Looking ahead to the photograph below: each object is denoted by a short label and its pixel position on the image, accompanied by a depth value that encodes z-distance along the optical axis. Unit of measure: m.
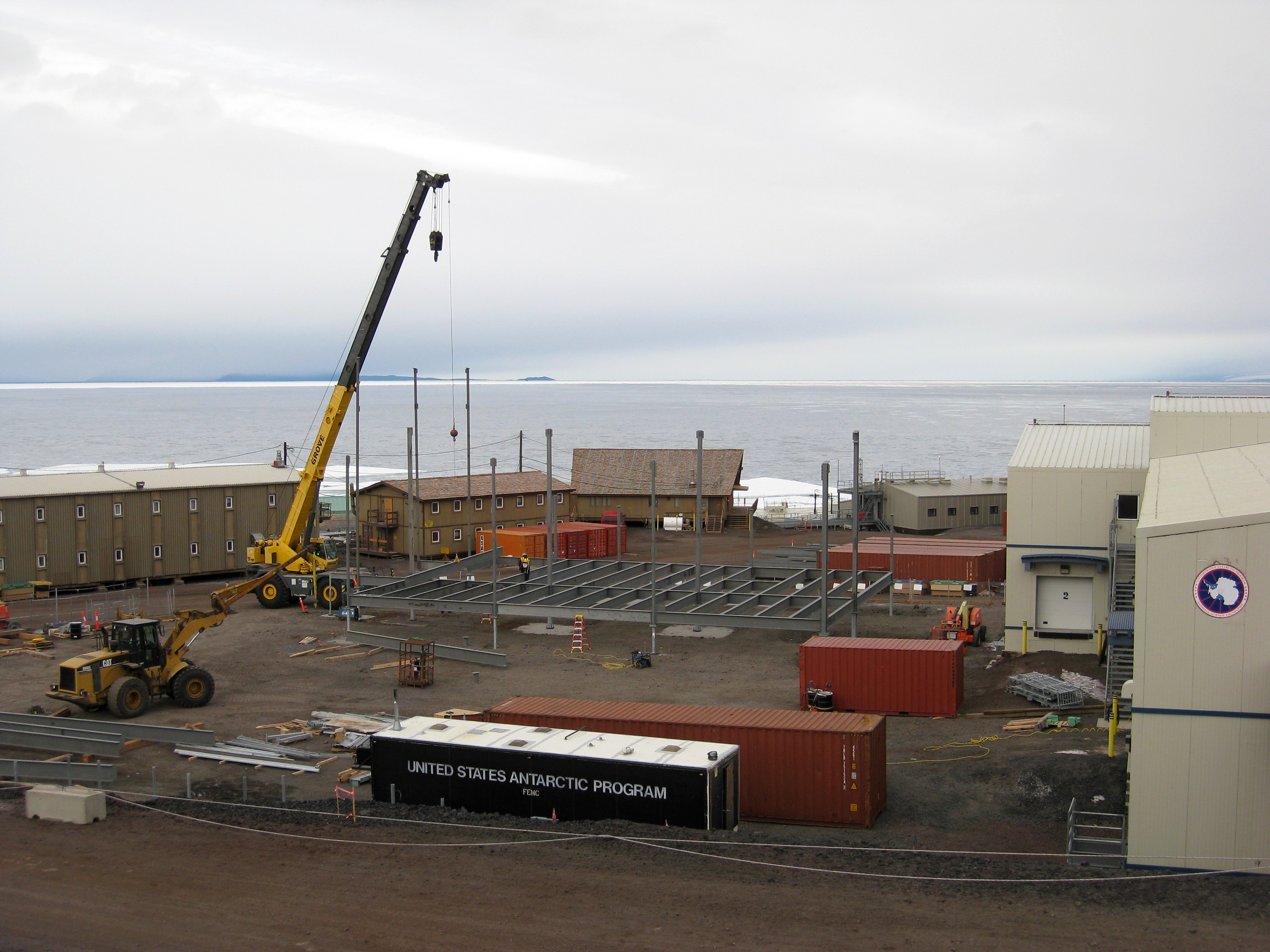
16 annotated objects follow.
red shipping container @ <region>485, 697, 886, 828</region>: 22.09
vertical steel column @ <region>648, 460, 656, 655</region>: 38.00
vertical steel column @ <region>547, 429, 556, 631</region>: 42.66
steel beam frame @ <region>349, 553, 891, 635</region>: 38.22
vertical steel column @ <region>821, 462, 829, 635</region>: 35.75
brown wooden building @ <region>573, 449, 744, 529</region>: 74.44
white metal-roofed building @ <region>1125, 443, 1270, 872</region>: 18.70
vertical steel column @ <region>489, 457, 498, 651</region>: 39.56
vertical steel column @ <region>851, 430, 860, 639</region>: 37.66
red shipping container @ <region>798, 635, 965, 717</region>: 30.88
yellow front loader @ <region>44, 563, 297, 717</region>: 30.22
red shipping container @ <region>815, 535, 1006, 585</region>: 51.97
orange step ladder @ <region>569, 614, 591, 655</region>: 39.91
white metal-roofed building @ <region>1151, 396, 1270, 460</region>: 33.25
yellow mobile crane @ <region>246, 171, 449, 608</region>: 44.19
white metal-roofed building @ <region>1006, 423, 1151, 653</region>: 35.97
